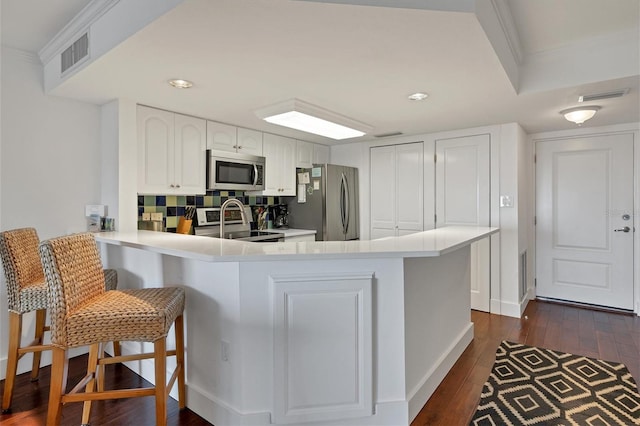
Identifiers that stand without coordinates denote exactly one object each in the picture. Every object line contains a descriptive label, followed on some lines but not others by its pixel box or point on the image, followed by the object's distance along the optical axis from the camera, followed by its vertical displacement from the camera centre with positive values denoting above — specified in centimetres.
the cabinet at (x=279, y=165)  389 +53
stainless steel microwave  326 +39
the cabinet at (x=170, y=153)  279 +49
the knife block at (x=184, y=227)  329 -16
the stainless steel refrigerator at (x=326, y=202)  416 +9
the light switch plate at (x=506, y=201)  356 +8
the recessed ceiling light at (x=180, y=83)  222 +84
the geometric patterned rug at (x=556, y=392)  188 -113
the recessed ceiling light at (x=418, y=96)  251 +84
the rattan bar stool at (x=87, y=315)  141 -45
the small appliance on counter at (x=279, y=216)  444 -8
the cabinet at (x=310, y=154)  432 +73
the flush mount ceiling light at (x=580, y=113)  283 +80
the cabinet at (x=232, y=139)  331 +73
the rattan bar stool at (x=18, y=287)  192 -44
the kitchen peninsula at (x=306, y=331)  167 -61
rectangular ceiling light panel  261 +75
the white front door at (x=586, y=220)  366 -12
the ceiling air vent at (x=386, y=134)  397 +88
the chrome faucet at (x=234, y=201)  233 +5
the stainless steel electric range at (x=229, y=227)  350 -19
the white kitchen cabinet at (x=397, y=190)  416 +25
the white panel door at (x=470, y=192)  373 +20
